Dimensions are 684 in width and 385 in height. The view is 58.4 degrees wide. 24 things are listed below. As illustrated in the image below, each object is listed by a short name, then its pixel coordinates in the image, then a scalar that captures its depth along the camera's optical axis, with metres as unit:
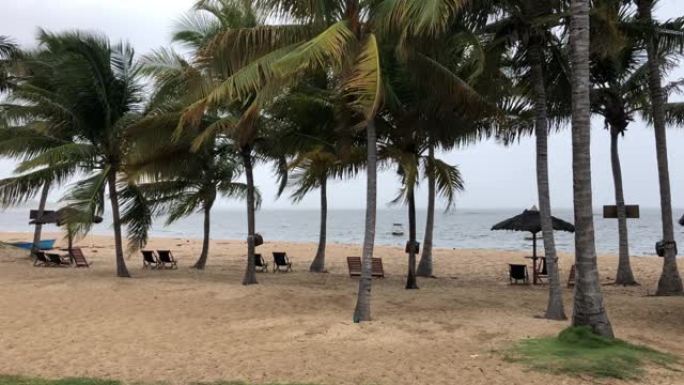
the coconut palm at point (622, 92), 13.83
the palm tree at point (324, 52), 7.89
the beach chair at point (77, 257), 19.39
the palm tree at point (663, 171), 13.12
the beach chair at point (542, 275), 16.12
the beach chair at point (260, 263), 18.97
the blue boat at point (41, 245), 23.31
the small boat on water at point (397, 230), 59.92
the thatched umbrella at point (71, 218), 13.76
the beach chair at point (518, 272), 15.67
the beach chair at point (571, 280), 15.21
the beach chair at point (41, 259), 19.64
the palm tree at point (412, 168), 12.23
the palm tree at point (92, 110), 15.03
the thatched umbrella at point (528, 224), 15.70
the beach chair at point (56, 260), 19.38
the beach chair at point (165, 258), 19.50
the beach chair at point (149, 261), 19.61
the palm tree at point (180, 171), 14.21
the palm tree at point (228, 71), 9.06
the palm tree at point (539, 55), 9.69
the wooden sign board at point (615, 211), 14.34
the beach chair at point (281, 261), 18.82
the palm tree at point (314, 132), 13.04
